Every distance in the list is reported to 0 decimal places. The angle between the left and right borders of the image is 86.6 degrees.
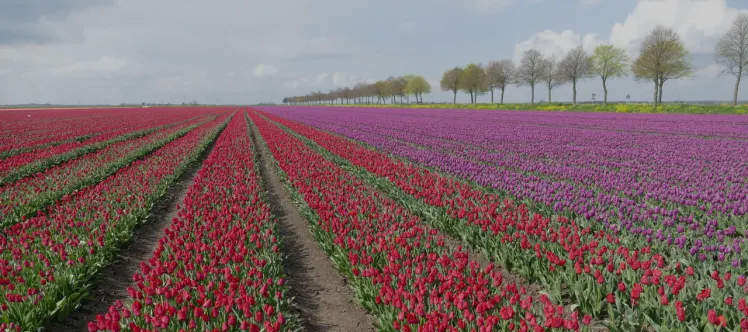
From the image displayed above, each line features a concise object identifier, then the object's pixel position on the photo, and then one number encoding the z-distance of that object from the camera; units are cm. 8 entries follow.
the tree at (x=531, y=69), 7788
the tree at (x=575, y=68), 7156
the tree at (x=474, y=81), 8856
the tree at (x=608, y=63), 6975
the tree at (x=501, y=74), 8400
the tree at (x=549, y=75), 7669
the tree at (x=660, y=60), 5491
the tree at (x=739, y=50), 5085
